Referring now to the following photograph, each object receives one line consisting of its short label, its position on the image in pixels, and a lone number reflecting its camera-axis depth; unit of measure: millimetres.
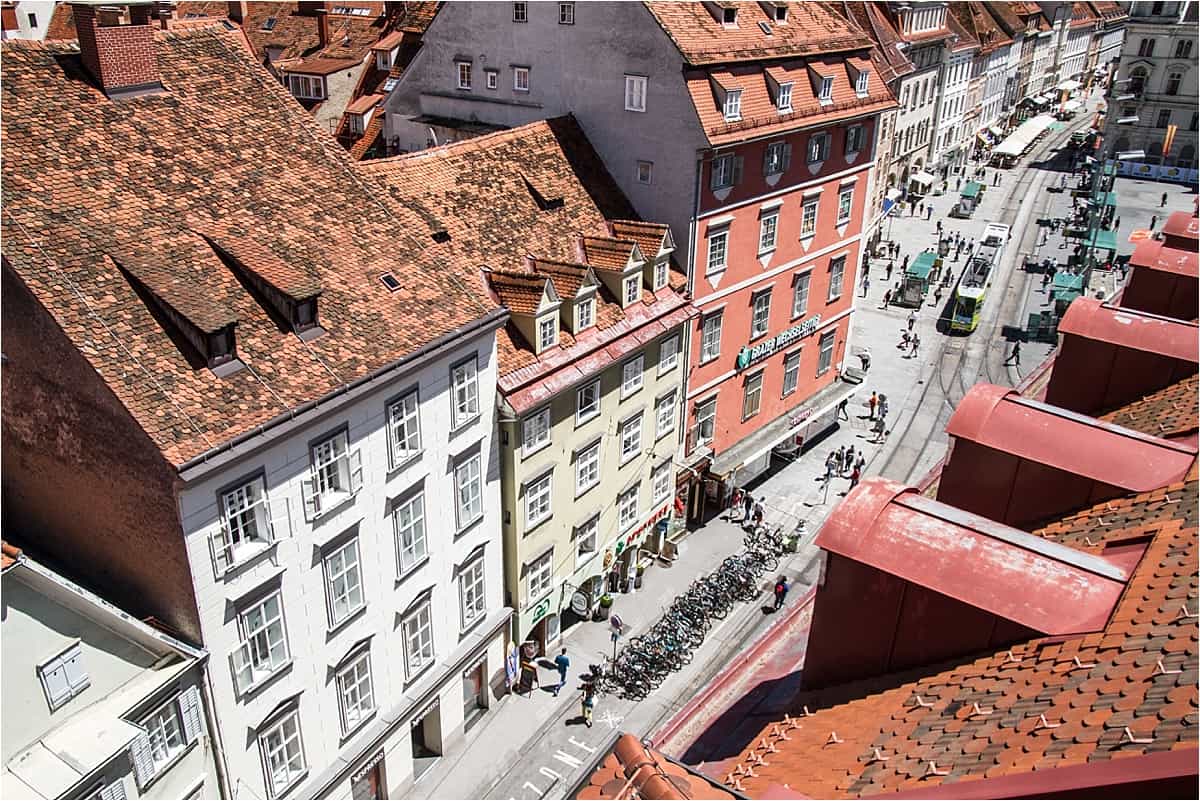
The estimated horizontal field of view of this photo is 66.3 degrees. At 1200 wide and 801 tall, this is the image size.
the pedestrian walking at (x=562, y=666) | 33688
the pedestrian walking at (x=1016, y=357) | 60538
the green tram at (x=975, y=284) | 64312
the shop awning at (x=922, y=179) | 95188
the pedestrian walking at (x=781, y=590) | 37406
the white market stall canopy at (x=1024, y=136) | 106744
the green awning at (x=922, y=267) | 70250
